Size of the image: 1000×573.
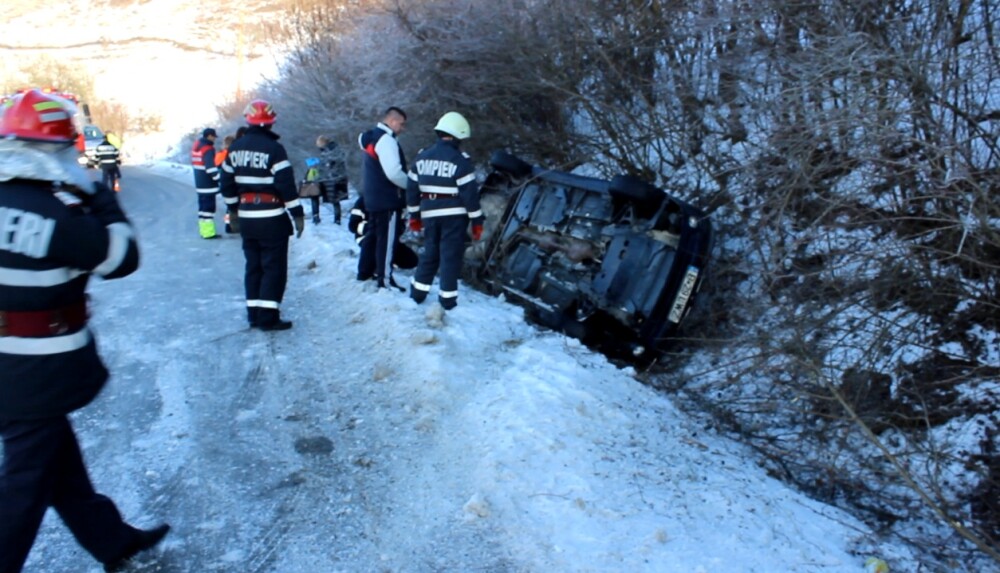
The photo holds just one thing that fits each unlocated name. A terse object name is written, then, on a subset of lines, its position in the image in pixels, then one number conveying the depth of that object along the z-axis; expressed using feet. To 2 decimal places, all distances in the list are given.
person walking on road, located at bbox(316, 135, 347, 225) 39.40
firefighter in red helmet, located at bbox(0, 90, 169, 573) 8.76
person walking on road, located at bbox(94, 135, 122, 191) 58.80
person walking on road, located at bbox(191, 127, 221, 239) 36.65
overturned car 20.52
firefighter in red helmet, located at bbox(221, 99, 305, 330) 20.51
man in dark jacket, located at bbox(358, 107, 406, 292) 22.84
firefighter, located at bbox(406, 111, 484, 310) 20.94
